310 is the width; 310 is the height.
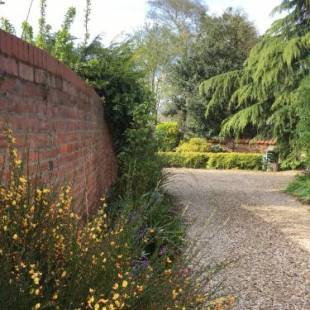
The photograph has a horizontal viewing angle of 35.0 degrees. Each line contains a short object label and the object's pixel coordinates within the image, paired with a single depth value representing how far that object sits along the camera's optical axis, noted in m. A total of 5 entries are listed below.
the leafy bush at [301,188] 10.54
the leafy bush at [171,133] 21.46
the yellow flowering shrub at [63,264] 1.66
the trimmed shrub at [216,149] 21.30
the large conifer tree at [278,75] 16.04
